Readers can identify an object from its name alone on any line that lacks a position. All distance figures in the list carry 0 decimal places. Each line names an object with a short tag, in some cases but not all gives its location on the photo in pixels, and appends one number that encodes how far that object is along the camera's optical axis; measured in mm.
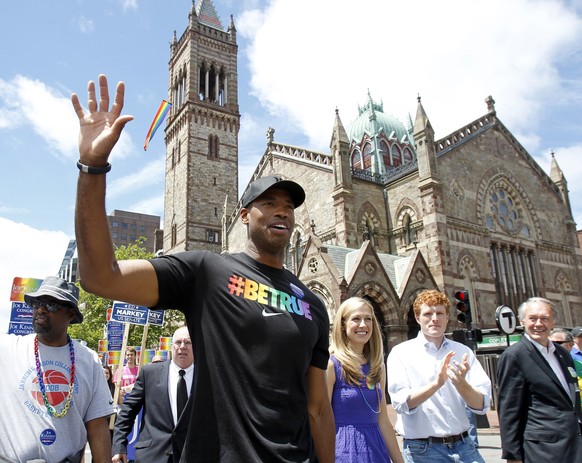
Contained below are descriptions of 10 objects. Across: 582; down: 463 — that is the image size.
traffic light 12297
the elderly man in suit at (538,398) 4336
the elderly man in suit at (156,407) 4566
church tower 40656
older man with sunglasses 2951
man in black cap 1947
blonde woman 4199
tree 30234
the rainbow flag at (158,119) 13332
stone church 21125
